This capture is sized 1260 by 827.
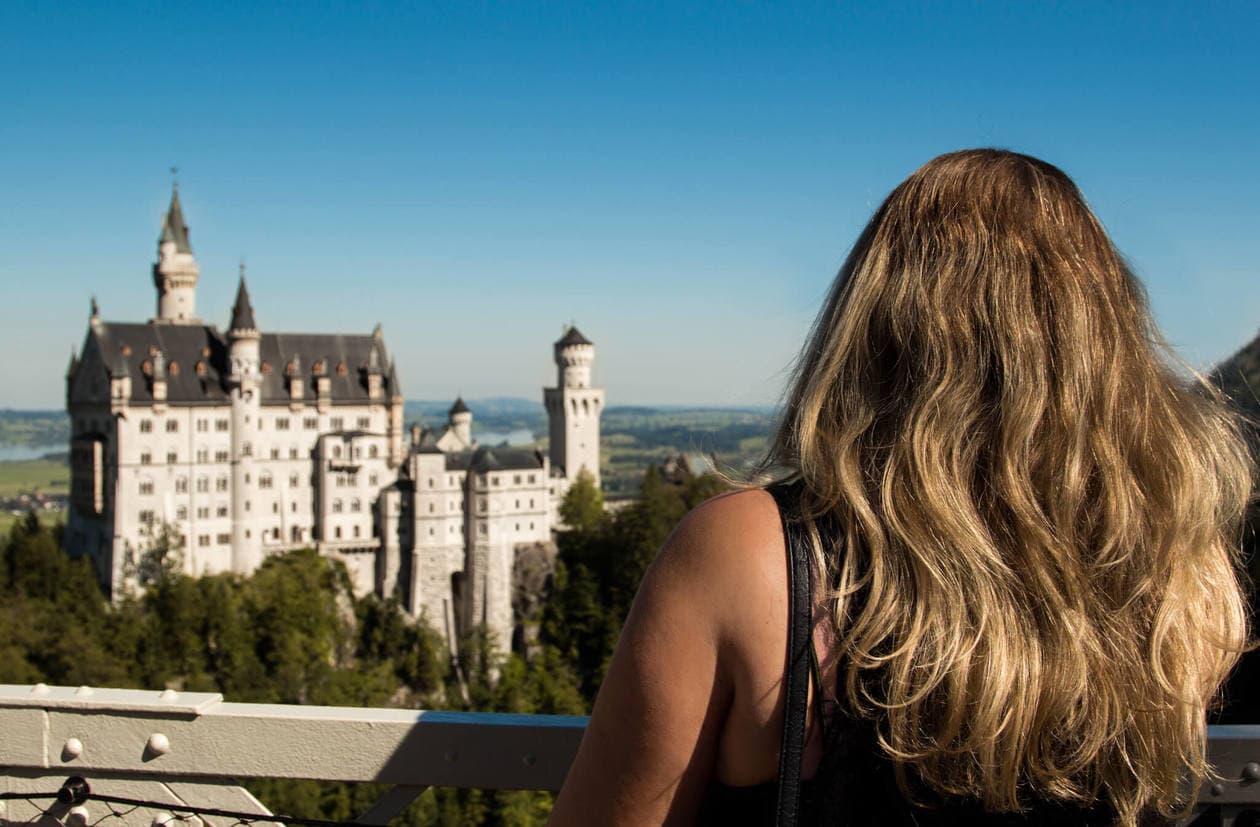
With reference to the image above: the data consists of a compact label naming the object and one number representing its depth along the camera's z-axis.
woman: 2.05
